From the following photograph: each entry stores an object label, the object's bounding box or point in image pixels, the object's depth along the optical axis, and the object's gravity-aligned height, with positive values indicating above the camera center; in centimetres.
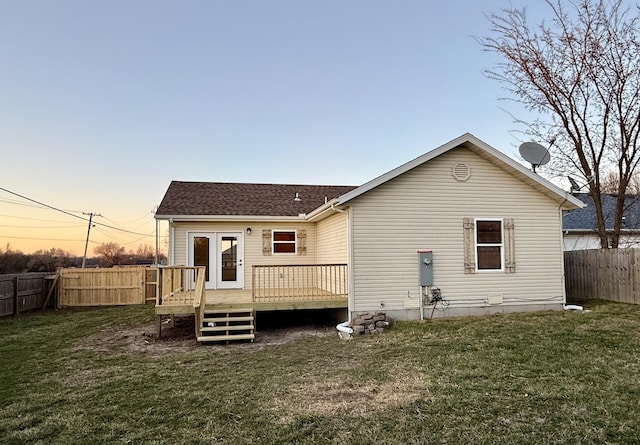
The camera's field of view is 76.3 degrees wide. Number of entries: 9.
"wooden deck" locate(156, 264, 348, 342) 822 -95
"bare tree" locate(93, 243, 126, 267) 4400 +115
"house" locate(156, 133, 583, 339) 925 +34
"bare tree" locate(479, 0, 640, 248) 1229 +554
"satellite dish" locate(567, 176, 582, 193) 1169 +197
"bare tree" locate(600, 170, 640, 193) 1526 +276
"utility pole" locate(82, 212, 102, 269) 3616 +308
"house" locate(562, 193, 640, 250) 1902 +126
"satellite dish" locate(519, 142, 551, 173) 1061 +267
